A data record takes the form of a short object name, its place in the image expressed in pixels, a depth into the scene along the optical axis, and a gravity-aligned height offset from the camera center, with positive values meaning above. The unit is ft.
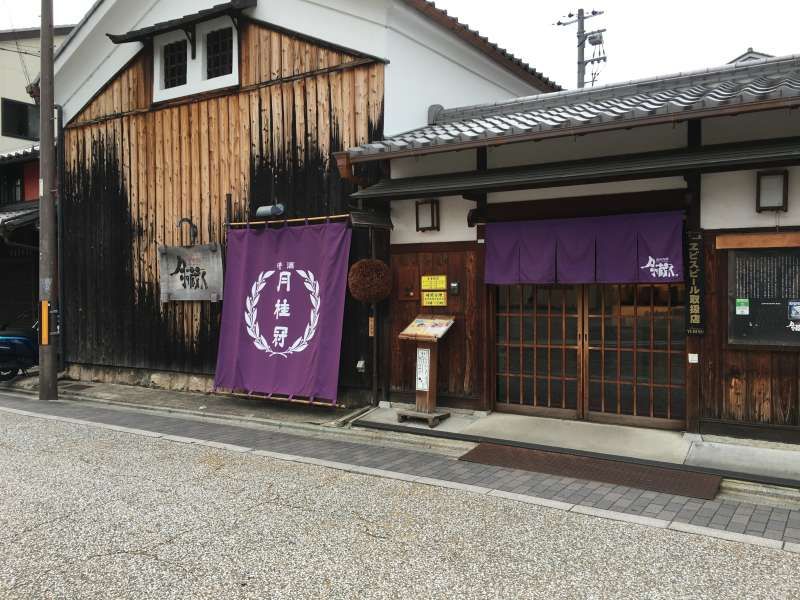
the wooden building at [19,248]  55.57 +3.95
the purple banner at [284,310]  32.94 -1.24
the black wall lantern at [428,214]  31.04 +3.74
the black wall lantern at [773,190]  23.15 +3.62
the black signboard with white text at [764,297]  23.38 -0.45
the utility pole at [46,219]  38.96 +4.56
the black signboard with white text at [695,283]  25.00 +0.12
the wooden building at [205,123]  33.71 +10.35
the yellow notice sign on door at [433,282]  31.19 +0.28
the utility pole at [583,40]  83.97 +34.00
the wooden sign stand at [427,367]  29.27 -3.83
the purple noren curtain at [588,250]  25.34 +1.62
